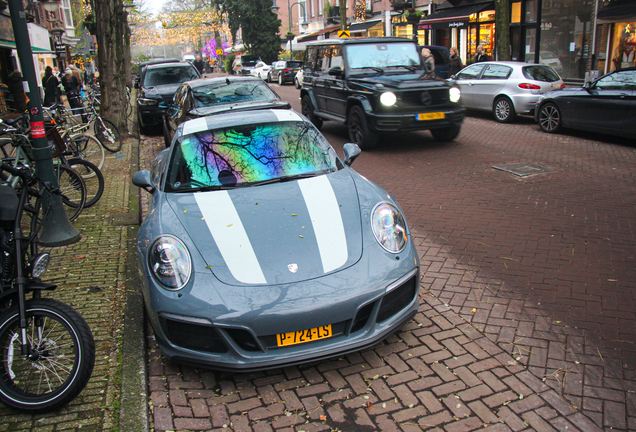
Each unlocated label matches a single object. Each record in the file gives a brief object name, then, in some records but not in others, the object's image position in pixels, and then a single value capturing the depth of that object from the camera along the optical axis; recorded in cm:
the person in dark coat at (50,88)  1594
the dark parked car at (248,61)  4577
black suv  972
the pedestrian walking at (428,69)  1074
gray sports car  311
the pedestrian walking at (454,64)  2000
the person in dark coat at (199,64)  4721
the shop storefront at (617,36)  1809
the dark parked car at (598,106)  958
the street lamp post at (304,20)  4742
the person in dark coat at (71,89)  1752
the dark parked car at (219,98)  873
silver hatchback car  1296
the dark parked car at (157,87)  1335
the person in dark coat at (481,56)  2042
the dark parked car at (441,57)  1992
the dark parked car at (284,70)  3114
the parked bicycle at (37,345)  291
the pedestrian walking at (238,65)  4748
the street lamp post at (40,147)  545
